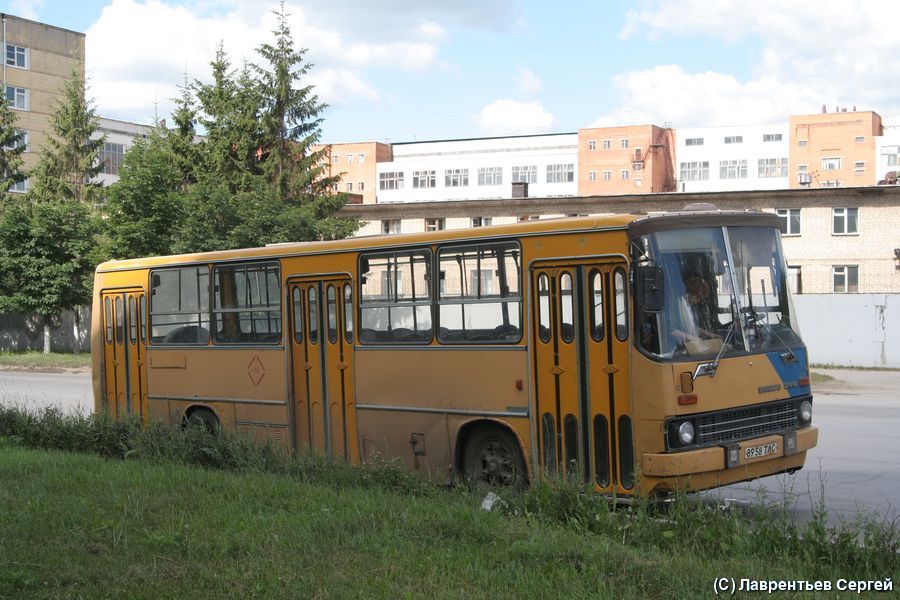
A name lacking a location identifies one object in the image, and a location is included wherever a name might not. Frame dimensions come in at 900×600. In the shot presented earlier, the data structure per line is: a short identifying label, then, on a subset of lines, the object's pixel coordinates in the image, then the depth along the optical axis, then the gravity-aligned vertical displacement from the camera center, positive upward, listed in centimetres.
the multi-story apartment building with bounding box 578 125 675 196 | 10319 +1580
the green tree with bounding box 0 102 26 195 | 5550 +1007
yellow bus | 882 -42
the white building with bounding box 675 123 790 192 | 10138 +1543
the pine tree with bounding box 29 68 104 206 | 5569 +970
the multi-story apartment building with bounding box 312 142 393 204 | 11212 +1774
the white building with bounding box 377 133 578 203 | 10812 +1595
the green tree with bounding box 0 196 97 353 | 4045 +274
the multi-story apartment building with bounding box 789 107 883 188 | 9519 +1527
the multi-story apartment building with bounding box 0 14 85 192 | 7644 +2047
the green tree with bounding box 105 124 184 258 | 3791 +436
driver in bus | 888 -5
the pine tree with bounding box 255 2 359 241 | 4444 +854
